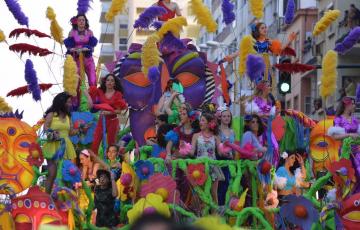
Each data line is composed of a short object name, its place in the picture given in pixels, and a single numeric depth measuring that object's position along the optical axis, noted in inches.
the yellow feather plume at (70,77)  607.8
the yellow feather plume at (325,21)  638.5
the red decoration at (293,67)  653.3
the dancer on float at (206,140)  586.6
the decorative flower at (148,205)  547.5
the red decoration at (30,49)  677.3
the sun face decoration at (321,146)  647.1
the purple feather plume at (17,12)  685.9
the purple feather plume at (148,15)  682.2
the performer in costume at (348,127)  561.9
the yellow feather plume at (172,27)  652.7
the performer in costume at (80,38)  678.5
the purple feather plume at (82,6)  687.1
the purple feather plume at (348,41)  631.2
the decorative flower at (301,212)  556.1
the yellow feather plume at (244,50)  592.7
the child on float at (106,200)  597.3
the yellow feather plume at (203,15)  665.6
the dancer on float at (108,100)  653.3
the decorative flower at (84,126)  656.4
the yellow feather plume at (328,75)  589.3
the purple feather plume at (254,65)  577.3
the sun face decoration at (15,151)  627.8
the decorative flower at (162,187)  558.9
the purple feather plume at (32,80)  667.4
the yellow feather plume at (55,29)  675.4
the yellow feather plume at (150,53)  616.7
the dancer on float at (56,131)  595.2
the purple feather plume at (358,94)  671.1
